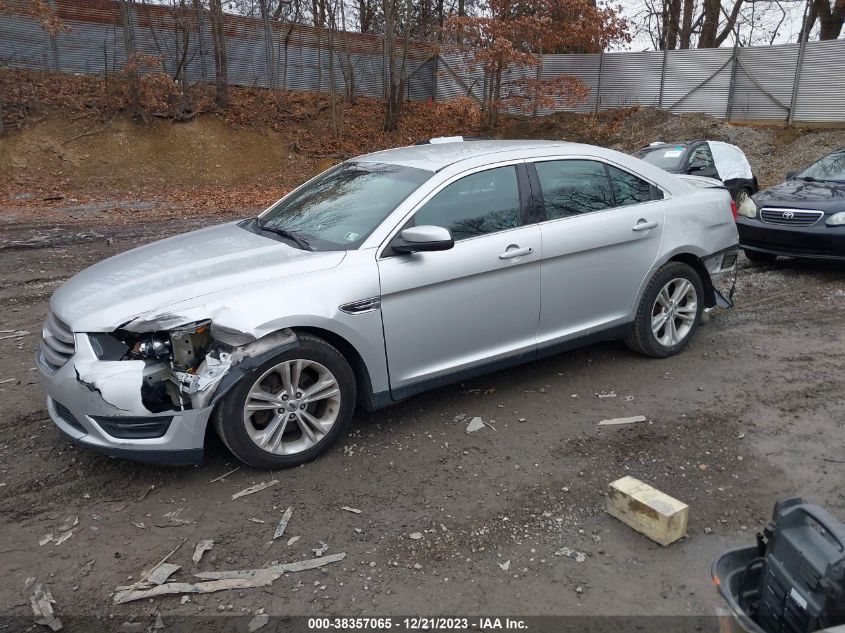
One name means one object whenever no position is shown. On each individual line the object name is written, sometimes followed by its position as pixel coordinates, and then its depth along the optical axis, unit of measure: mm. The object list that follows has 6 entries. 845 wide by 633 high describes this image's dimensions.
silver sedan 3494
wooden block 3135
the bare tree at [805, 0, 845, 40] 24156
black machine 1884
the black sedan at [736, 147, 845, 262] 7484
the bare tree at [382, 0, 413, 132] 21609
